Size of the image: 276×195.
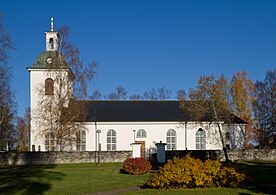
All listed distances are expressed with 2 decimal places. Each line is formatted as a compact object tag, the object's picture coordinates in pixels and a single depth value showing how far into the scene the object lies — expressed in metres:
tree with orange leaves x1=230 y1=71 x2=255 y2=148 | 59.00
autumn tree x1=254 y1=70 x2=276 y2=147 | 51.62
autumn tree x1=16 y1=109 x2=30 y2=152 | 80.72
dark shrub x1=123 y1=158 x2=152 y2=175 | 25.75
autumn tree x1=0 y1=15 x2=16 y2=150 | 30.19
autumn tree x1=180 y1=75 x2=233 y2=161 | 39.94
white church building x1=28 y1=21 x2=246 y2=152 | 46.75
